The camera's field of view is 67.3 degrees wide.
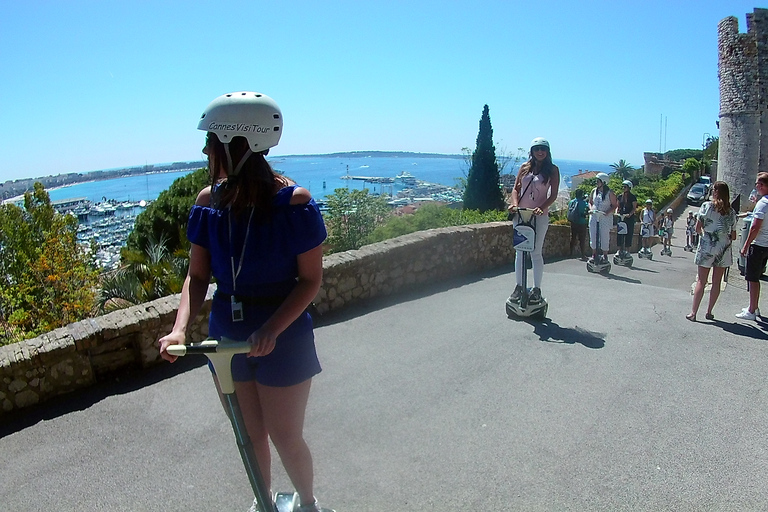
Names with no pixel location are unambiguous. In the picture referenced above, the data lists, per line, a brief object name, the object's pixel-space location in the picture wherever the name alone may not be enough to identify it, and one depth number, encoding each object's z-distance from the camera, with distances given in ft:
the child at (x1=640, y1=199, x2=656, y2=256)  58.03
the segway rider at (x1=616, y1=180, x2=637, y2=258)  42.52
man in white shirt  20.56
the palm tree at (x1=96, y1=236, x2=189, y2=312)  22.41
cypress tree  131.13
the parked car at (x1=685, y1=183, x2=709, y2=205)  173.57
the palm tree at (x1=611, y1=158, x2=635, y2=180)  244.63
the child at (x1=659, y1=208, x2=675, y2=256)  74.69
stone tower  100.17
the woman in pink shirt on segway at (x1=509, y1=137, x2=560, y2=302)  20.01
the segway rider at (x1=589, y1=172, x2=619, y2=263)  34.99
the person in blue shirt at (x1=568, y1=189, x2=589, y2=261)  38.91
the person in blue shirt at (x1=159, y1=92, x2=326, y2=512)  7.50
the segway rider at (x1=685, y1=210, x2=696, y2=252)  81.30
